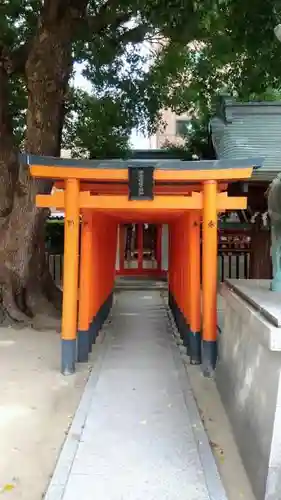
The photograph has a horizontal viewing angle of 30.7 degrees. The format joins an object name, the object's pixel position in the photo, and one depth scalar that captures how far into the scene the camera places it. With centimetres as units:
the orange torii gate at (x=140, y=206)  634
